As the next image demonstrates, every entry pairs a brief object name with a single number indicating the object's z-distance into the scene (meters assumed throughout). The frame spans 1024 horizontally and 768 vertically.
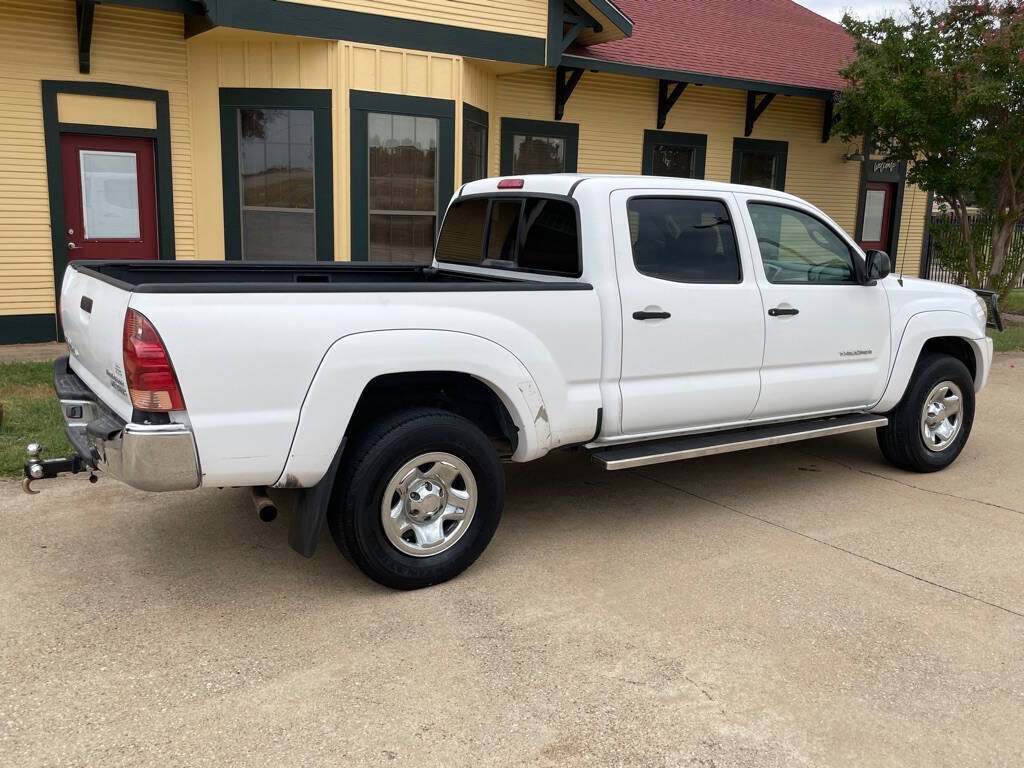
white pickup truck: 3.59
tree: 12.41
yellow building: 9.73
